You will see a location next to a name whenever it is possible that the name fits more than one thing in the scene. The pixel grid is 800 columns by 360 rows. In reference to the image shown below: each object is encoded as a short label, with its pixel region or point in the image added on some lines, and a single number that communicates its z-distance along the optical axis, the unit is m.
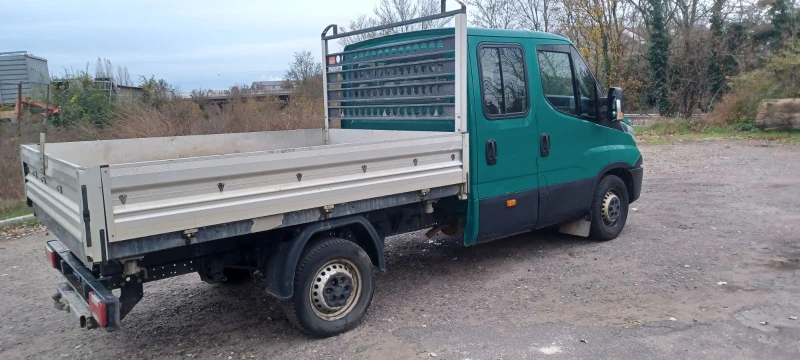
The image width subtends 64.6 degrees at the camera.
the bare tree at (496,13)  34.03
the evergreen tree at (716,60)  25.25
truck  3.90
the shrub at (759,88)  18.41
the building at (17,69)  25.33
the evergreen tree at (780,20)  24.80
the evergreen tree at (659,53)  26.02
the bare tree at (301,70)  26.60
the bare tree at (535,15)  33.06
